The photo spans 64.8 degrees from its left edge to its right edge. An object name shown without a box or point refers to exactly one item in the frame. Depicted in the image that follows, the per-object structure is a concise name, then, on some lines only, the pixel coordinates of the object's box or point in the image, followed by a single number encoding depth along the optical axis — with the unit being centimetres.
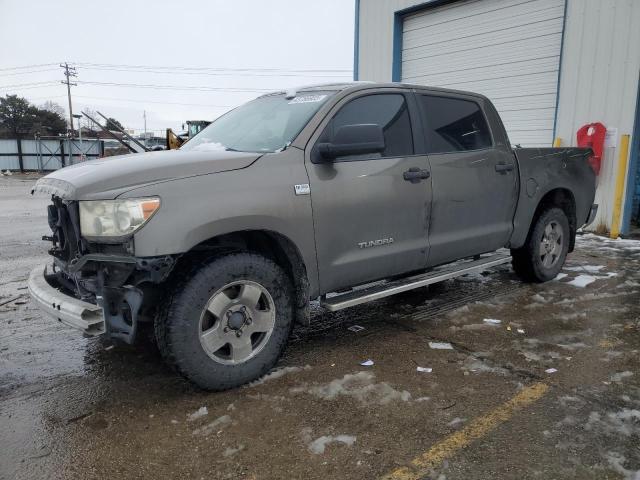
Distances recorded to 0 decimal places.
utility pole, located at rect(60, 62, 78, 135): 5491
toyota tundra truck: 284
